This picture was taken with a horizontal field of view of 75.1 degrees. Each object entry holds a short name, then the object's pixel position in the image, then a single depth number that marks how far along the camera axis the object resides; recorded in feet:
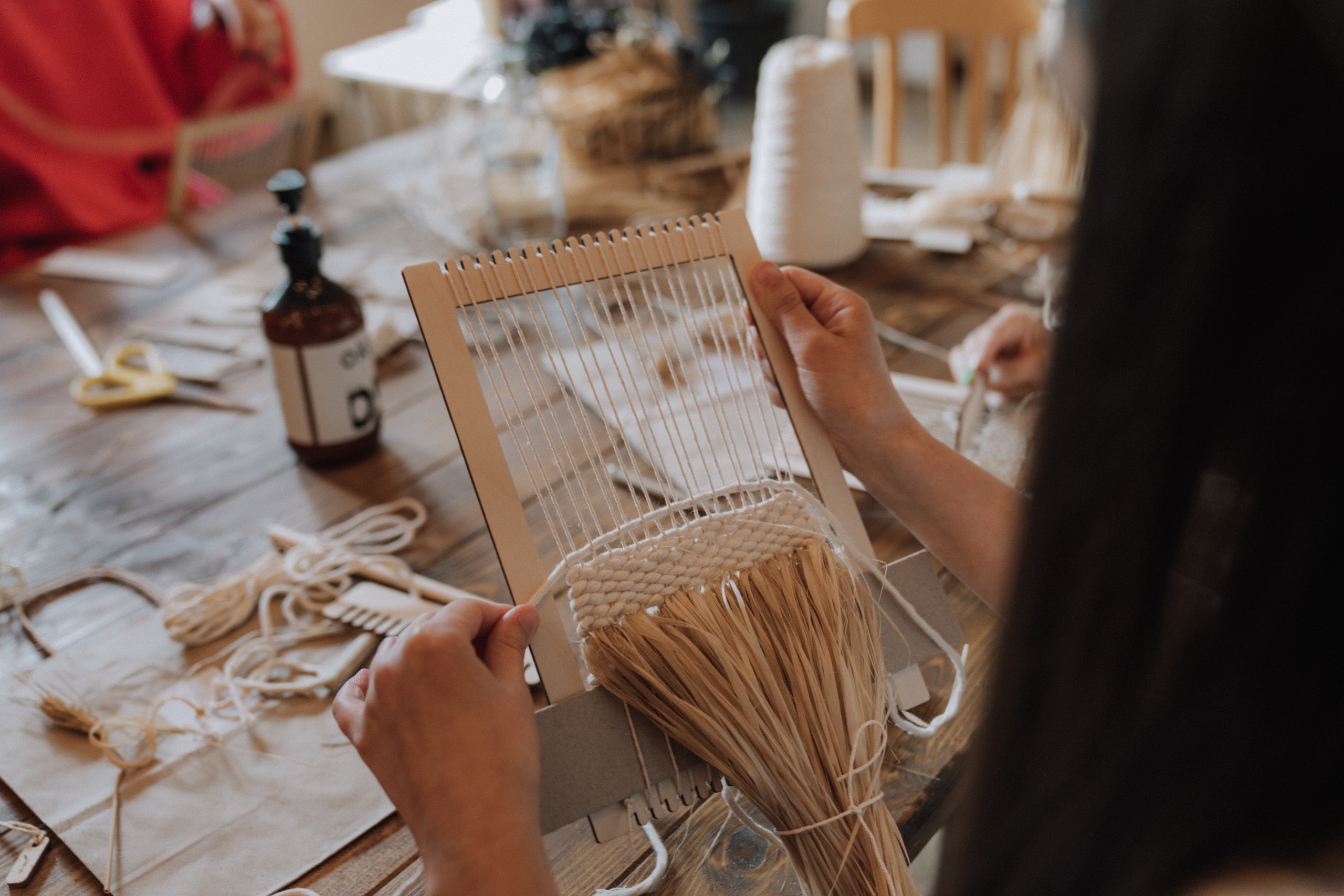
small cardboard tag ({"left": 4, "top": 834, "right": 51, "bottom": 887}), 1.86
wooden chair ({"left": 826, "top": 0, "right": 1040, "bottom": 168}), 5.84
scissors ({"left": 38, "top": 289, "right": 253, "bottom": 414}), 3.73
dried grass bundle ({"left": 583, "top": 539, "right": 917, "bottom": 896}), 1.73
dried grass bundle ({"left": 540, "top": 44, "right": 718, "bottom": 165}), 5.50
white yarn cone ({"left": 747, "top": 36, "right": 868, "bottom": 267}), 4.16
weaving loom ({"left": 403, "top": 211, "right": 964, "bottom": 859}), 1.83
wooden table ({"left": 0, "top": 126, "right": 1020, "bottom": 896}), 1.91
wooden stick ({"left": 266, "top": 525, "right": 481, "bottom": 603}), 2.60
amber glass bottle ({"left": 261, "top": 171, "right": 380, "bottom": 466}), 2.97
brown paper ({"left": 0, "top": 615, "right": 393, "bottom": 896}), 1.91
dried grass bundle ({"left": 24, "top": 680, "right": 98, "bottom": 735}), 2.24
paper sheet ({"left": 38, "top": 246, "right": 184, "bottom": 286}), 4.68
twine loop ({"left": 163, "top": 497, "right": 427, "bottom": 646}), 2.54
